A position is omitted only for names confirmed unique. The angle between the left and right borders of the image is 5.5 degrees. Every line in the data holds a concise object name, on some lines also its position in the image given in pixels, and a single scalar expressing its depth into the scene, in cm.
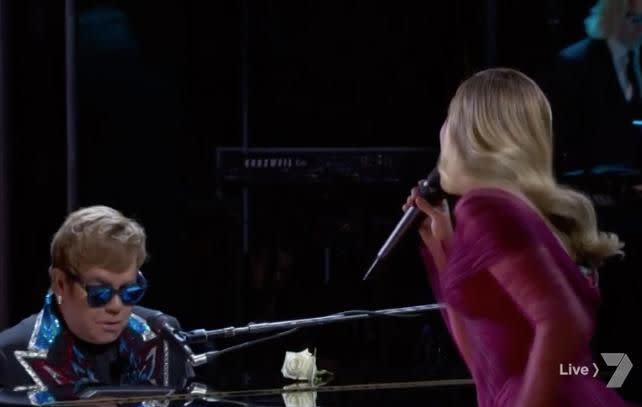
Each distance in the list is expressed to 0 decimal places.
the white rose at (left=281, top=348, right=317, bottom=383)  1288
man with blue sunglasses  1277
